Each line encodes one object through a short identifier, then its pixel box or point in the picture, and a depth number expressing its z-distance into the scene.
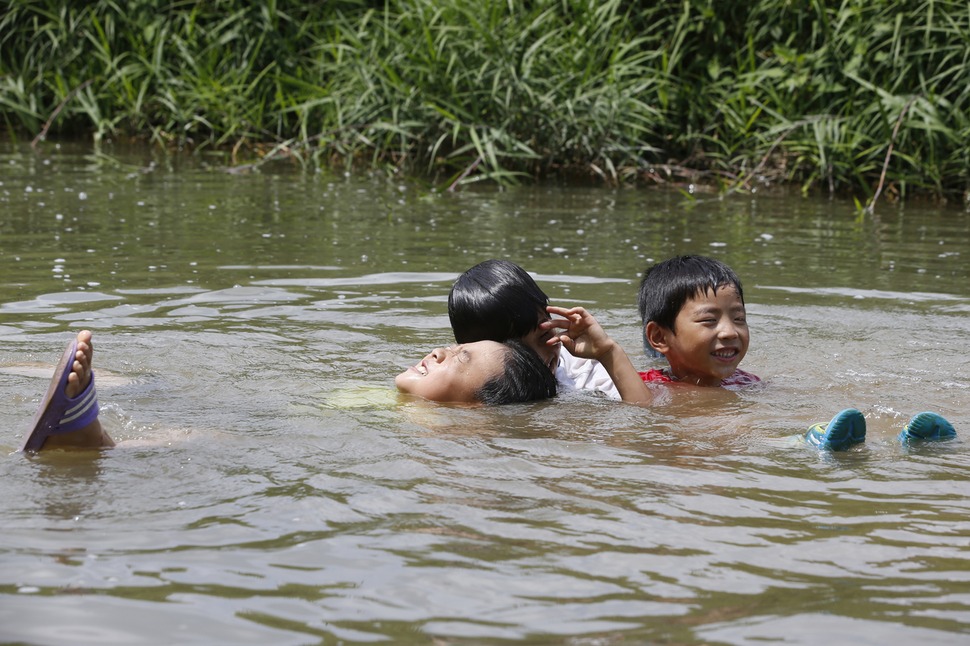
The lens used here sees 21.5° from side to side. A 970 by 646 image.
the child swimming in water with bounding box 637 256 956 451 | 10.29
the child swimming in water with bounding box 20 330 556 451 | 9.51
